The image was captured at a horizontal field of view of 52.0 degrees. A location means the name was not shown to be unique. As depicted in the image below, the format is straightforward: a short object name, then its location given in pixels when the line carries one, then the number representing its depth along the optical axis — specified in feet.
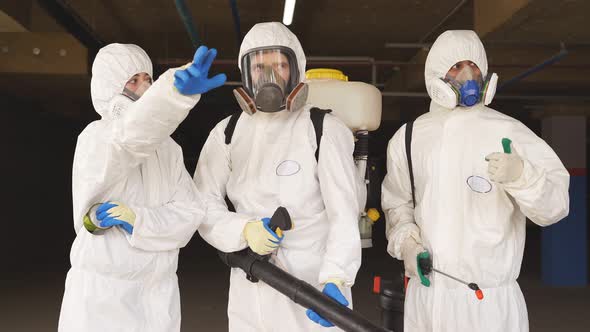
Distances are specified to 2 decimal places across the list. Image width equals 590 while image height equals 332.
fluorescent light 12.42
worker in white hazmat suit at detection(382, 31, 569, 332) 6.80
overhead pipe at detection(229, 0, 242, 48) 14.31
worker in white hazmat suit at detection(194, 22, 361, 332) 6.16
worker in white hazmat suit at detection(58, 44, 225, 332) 5.24
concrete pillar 23.13
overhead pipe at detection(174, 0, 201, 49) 12.73
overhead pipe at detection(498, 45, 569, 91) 16.25
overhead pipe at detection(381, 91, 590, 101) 22.57
